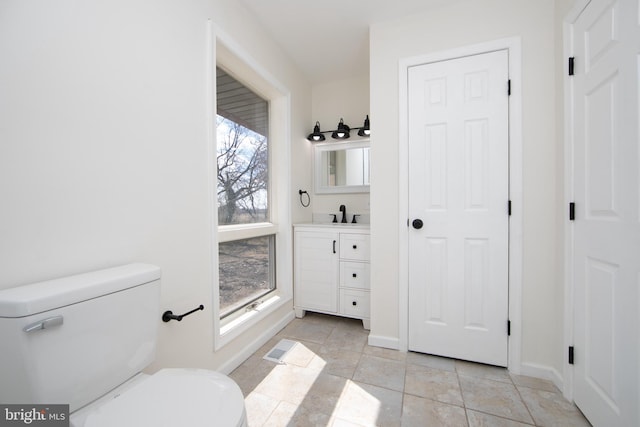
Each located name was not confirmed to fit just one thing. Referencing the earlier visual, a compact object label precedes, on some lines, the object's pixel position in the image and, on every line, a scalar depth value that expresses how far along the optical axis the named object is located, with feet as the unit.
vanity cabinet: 7.64
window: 6.27
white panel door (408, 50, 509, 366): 5.72
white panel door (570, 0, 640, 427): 3.43
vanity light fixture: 8.71
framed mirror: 9.19
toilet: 2.35
